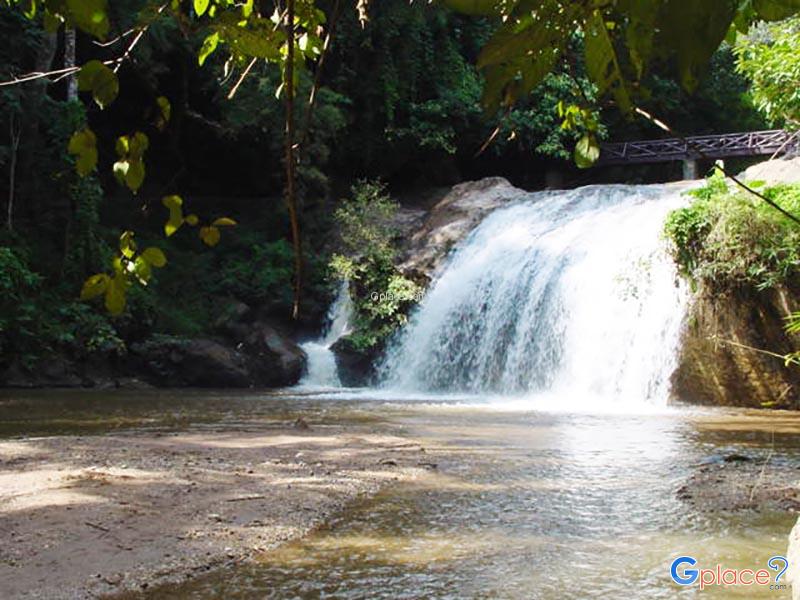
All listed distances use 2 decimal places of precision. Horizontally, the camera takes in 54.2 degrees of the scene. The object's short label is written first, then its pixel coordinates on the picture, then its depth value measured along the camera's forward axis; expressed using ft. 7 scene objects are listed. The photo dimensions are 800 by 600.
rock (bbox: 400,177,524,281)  51.06
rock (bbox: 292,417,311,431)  24.92
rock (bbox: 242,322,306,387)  46.70
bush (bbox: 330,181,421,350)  48.49
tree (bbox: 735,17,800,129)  28.27
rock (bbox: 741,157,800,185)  37.27
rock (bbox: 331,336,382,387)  48.47
